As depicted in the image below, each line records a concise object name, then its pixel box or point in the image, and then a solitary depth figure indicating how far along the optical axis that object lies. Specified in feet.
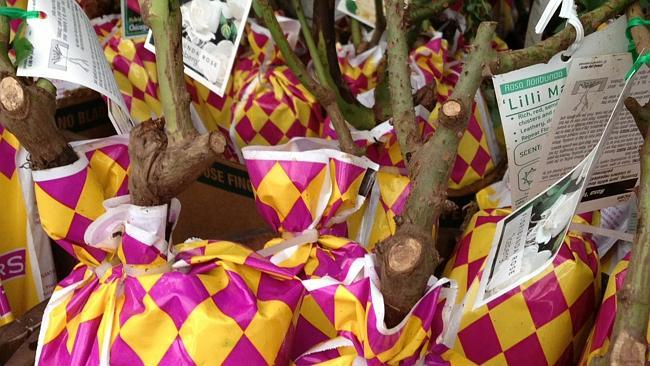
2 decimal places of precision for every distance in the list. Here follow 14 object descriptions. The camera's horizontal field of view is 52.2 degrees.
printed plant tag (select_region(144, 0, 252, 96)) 2.56
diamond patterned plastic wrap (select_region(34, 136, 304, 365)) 1.74
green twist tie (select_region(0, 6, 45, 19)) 1.94
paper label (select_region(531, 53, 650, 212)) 1.99
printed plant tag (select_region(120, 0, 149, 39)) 3.17
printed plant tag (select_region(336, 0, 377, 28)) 3.61
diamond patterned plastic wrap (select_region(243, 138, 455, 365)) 1.74
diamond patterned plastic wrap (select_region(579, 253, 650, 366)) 2.02
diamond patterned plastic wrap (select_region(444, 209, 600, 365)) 2.23
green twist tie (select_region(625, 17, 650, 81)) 1.98
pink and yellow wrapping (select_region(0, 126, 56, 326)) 2.62
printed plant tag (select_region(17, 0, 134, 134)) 1.84
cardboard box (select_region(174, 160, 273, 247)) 3.26
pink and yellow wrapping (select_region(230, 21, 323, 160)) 3.53
